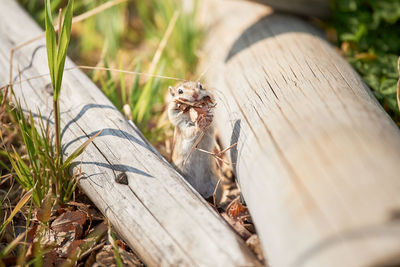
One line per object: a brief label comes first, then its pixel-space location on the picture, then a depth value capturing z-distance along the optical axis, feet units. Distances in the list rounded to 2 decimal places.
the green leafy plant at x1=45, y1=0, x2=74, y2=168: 6.77
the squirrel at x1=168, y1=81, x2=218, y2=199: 8.36
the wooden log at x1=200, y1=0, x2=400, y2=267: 4.99
